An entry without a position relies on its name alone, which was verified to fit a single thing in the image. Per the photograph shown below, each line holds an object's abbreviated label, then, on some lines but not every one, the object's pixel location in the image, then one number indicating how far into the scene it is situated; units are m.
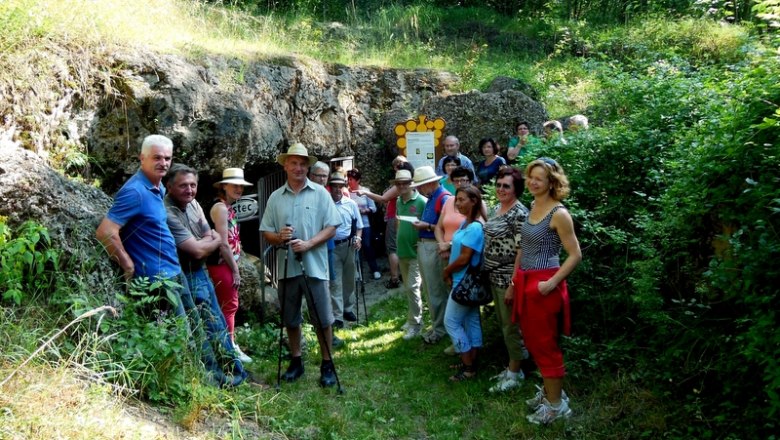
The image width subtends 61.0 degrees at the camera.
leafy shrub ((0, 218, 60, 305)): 4.17
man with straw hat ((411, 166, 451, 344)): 7.24
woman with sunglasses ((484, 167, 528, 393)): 5.77
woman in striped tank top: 5.02
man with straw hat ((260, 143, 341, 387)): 5.99
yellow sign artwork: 10.79
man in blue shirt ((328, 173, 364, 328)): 8.23
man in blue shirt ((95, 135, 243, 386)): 4.68
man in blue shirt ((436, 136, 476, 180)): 9.62
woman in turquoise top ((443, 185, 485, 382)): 6.28
